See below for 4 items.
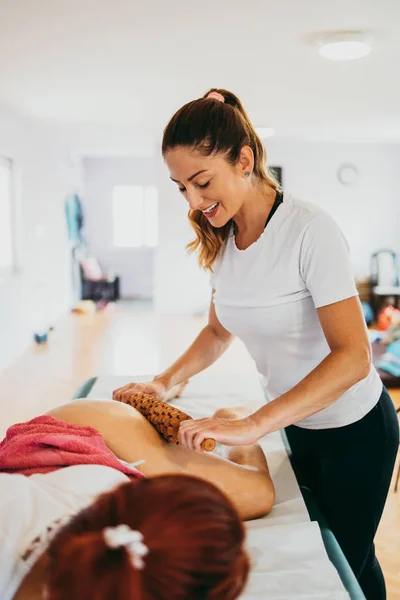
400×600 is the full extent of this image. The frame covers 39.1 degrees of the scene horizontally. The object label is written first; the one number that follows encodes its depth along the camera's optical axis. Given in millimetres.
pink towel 1066
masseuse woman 1061
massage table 1000
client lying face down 557
